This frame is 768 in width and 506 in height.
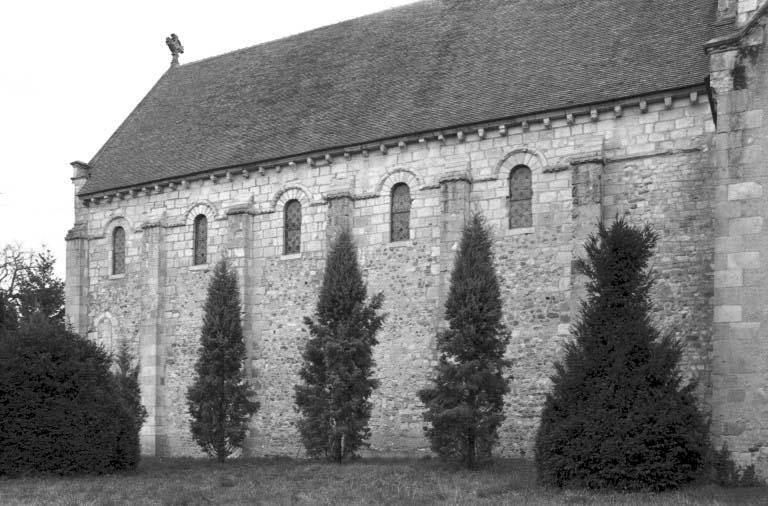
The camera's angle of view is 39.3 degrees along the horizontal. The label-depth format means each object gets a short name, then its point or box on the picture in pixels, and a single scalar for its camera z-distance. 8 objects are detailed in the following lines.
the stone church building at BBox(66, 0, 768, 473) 19.42
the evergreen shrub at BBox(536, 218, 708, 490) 17.19
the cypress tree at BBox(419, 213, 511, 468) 22.44
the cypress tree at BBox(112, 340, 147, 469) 23.19
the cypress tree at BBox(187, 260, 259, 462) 28.38
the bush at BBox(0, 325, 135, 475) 22.19
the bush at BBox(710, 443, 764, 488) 17.75
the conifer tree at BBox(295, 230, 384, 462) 25.05
